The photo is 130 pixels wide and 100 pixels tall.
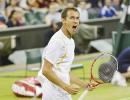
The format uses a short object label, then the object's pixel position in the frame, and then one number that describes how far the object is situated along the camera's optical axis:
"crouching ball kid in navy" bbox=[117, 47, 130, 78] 12.30
